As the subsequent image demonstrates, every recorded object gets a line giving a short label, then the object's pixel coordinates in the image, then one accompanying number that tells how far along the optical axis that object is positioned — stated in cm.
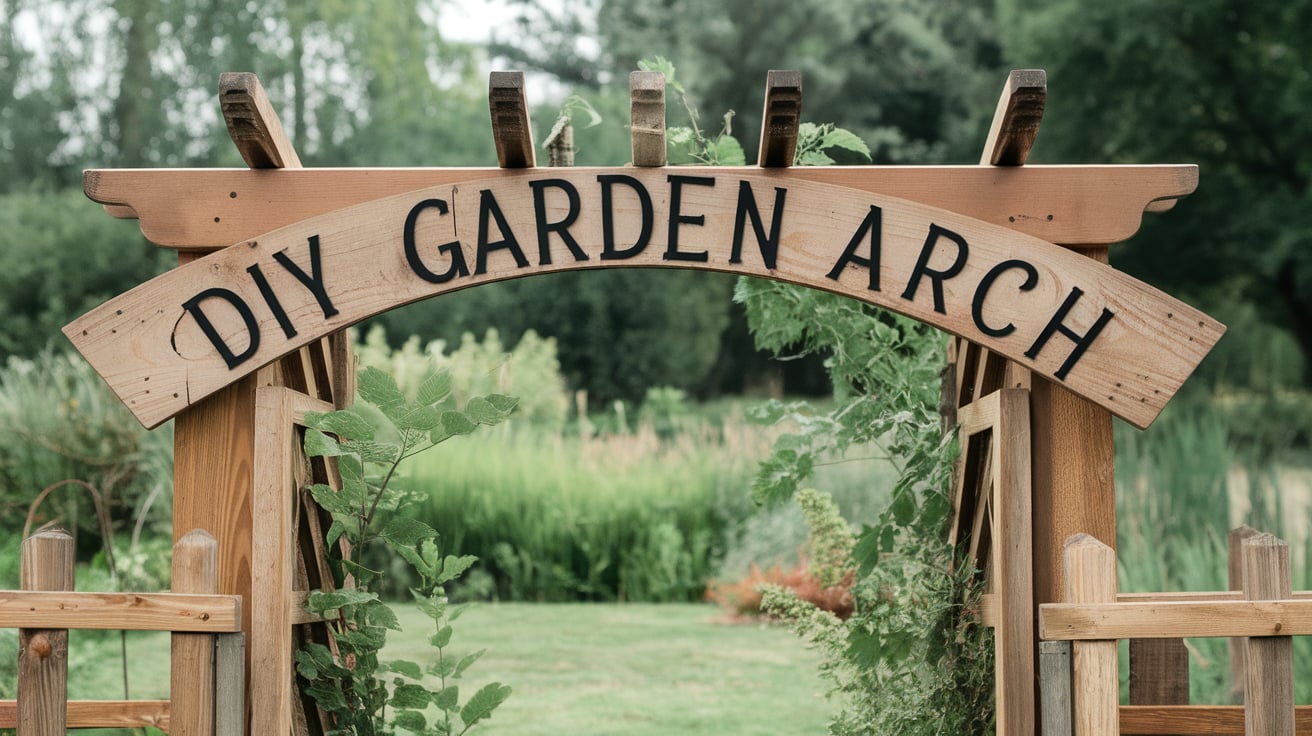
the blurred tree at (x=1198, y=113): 1820
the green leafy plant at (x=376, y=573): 278
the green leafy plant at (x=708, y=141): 354
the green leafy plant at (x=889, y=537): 319
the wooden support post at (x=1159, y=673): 329
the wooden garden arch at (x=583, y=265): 265
